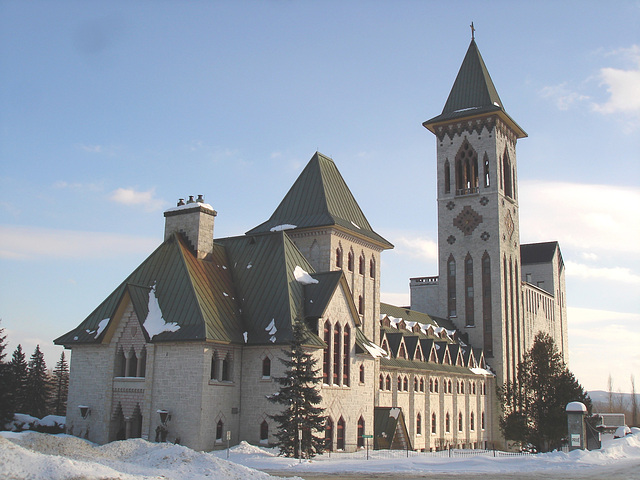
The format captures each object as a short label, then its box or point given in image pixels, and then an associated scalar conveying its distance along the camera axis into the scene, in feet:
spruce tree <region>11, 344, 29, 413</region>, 165.68
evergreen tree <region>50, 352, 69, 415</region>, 191.21
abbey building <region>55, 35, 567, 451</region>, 114.11
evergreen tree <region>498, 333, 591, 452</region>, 157.69
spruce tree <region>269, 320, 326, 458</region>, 100.32
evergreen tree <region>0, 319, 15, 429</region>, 123.24
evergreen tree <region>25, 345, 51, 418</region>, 171.34
